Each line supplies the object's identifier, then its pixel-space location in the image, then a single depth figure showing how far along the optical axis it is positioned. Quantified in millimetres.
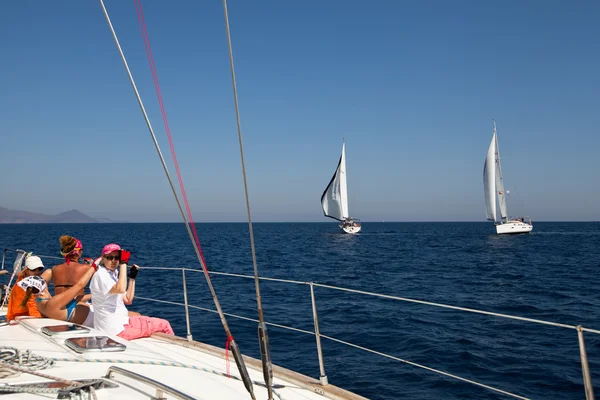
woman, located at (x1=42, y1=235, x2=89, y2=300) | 4758
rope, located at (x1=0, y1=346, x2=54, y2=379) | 2857
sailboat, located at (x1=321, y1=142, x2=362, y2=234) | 63531
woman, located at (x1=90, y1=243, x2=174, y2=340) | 4098
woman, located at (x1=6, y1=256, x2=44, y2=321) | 4598
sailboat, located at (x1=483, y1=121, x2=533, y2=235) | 57125
